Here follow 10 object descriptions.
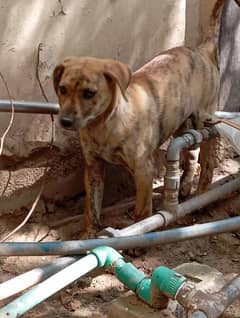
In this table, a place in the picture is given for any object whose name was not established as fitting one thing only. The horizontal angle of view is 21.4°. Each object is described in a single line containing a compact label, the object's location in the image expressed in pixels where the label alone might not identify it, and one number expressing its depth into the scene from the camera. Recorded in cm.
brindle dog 297
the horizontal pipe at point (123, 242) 218
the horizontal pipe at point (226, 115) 360
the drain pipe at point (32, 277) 204
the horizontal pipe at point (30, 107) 287
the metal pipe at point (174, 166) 304
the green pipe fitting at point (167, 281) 207
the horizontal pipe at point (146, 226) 277
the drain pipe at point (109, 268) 196
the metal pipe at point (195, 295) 200
